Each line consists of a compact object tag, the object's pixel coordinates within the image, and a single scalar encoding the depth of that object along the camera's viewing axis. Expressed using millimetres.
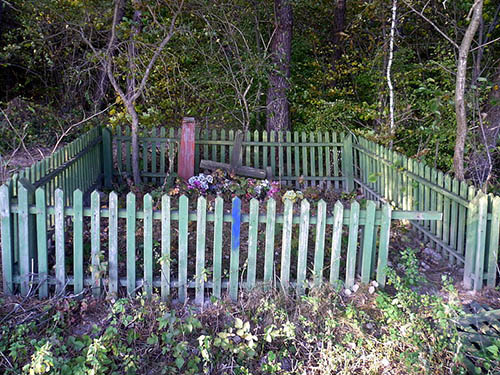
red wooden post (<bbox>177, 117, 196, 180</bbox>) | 8617
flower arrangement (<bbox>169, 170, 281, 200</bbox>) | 8016
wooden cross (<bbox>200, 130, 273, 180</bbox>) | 8633
